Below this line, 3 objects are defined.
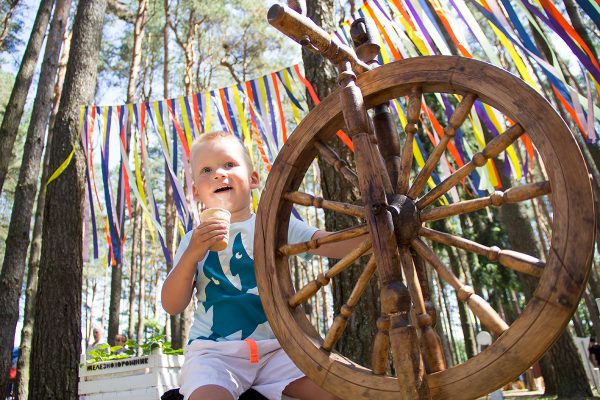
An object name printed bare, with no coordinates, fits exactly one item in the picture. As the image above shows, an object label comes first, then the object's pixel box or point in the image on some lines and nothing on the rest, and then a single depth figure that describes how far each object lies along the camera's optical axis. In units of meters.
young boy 1.54
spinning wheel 0.99
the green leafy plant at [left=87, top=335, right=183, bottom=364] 3.14
